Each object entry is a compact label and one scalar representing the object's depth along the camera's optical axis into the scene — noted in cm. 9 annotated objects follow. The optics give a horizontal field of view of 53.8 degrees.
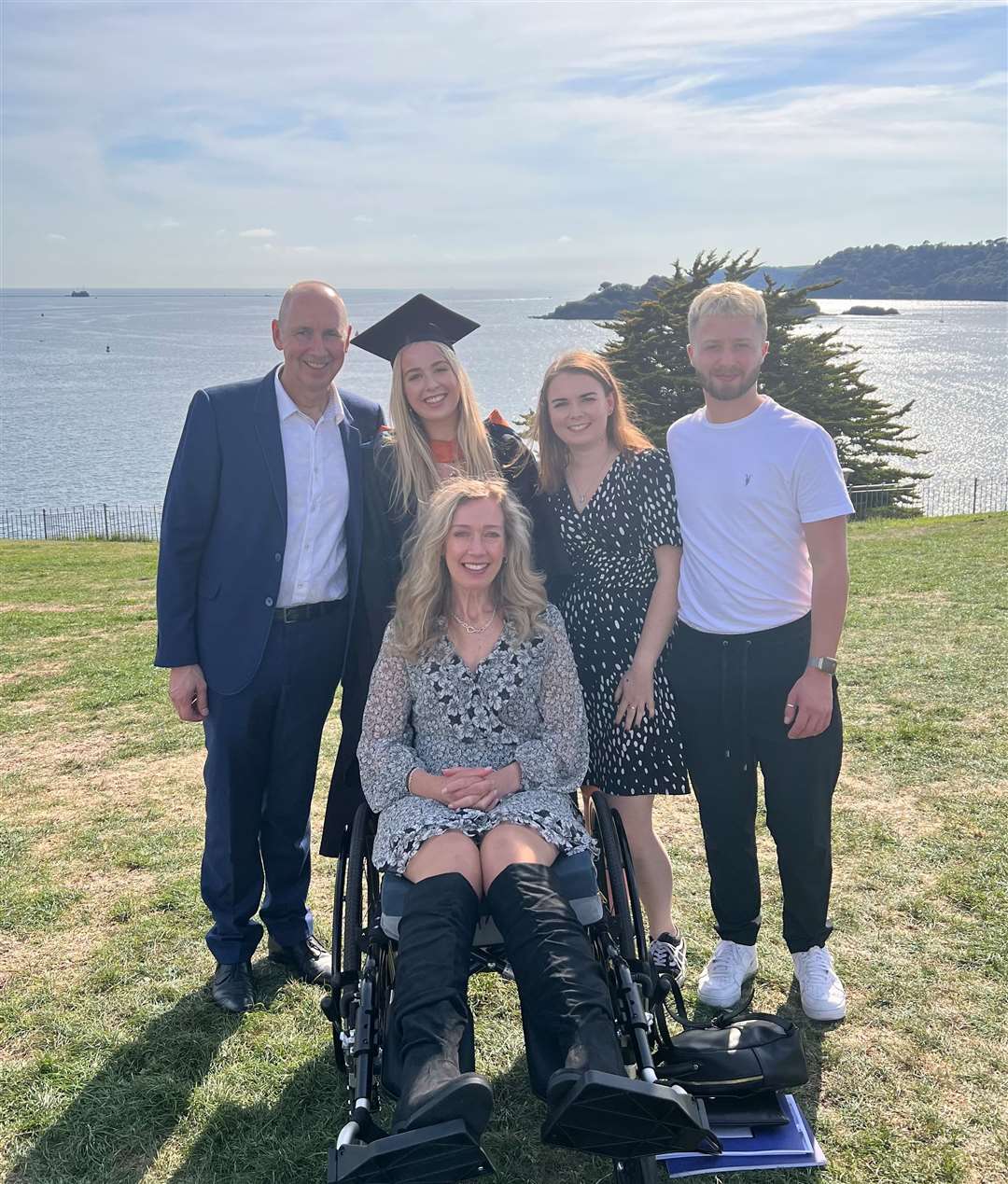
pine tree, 2692
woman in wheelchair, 233
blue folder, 269
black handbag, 272
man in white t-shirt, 316
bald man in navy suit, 349
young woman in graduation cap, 359
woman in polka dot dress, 341
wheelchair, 212
